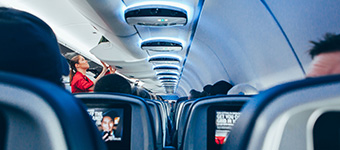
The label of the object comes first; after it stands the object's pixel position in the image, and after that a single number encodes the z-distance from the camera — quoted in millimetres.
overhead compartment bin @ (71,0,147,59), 2075
